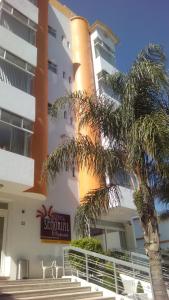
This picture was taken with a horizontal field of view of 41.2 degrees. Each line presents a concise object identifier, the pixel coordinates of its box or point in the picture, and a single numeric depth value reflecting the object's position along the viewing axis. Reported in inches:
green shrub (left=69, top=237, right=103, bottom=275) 348.2
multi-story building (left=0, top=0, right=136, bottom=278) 370.7
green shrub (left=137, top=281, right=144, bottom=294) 324.1
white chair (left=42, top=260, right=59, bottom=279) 368.6
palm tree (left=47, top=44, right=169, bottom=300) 244.2
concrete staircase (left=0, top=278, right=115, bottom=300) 270.8
